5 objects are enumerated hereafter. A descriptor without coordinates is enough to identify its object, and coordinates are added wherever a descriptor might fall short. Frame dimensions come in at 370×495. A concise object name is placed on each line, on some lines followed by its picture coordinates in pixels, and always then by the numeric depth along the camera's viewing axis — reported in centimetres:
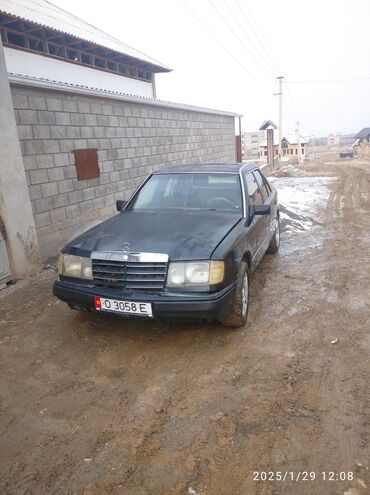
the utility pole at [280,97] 4283
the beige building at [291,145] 6183
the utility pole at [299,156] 4218
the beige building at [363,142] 4539
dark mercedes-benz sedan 331
